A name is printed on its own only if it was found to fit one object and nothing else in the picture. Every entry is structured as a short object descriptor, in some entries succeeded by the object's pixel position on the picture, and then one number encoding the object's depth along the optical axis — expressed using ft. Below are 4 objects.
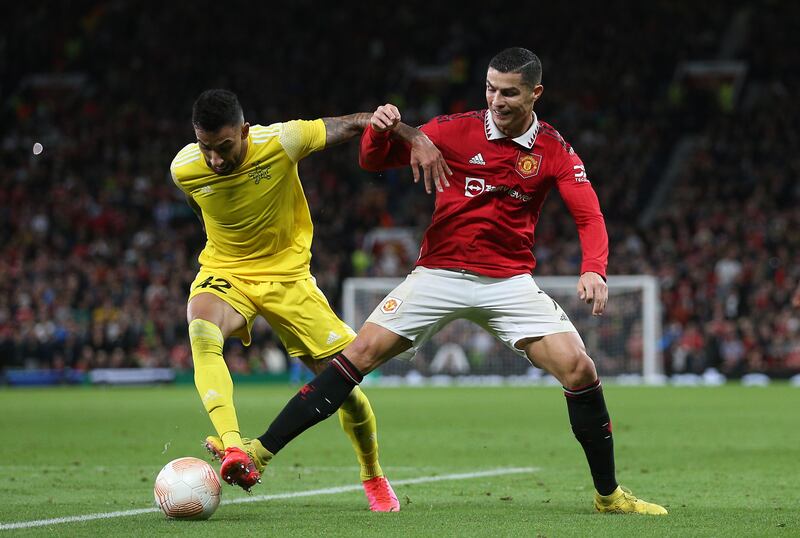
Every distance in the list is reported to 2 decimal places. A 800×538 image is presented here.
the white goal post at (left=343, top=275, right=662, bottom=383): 178.60
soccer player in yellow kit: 46.91
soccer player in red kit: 44.14
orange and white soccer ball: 42.96
